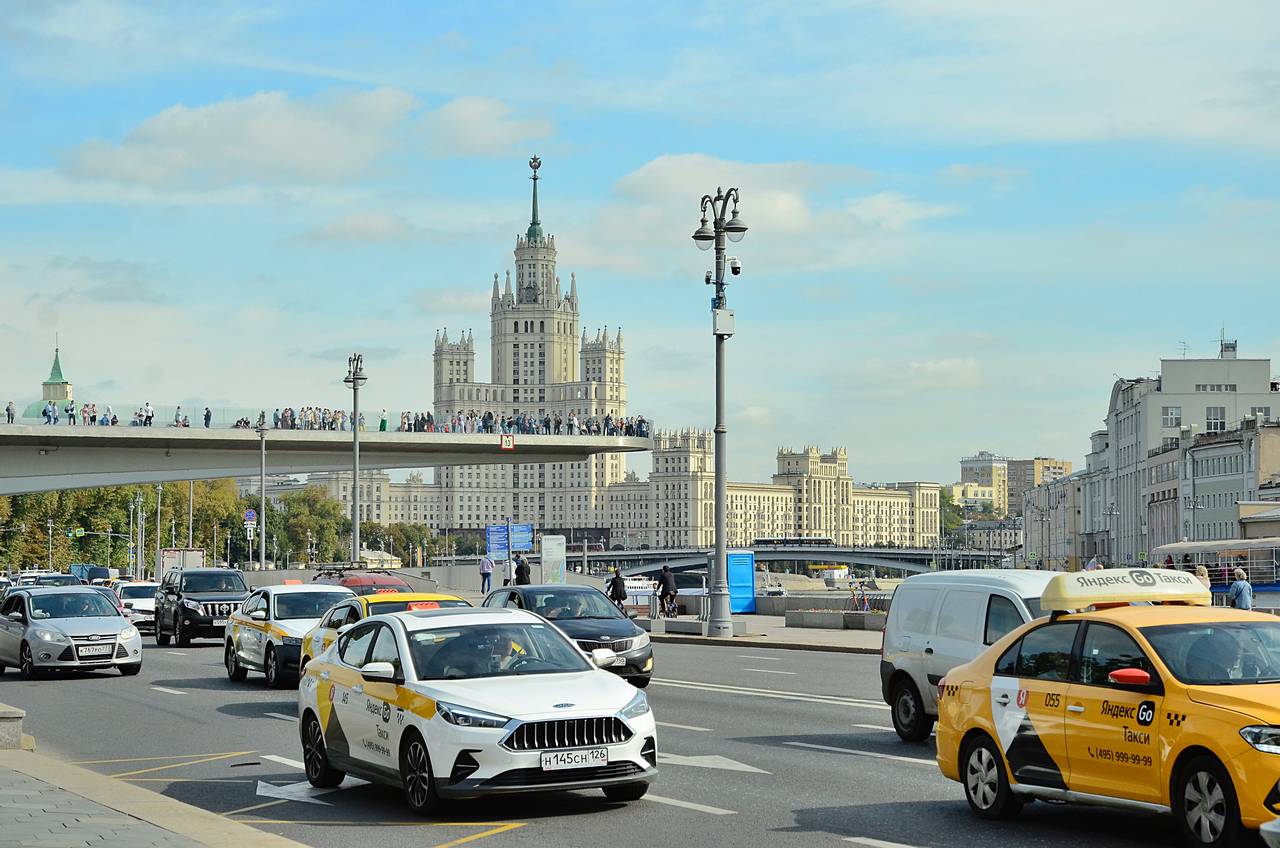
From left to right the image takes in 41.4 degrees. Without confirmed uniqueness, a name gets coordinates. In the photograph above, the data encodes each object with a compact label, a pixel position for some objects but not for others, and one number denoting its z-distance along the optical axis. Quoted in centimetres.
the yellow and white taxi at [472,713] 1157
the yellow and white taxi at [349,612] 2014
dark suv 3766
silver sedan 2691
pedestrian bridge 7250
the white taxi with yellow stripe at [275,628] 2423
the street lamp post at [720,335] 3600
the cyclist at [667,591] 4803
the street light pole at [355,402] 6250
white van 1605
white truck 7950
